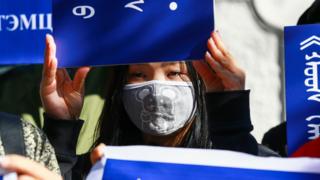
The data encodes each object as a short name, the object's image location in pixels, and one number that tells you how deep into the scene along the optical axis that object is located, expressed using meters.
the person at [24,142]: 3.08
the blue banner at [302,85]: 3.83
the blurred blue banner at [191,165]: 2.83
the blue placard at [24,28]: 4.51
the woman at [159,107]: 4.05
